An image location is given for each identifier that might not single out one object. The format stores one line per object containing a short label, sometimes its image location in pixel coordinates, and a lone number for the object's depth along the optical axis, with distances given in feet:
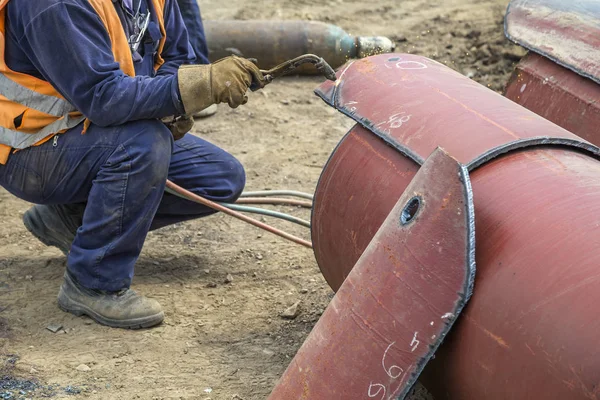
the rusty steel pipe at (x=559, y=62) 10.98
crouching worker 10.09
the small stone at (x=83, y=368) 10.24
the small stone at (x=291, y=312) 11.51
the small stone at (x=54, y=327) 11.12
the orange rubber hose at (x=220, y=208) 12.01
